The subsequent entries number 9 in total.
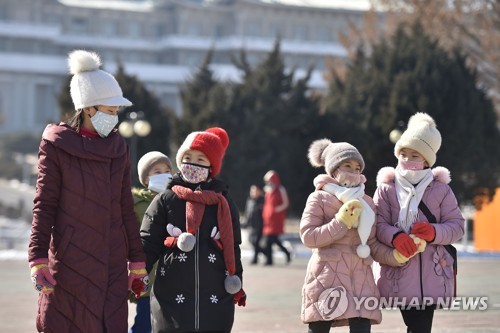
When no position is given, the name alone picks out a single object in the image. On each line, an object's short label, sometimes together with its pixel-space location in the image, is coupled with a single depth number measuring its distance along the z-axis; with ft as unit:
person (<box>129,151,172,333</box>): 29.17
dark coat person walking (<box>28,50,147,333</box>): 21.11
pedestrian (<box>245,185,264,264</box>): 71.82
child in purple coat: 24.79
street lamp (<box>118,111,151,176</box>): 104.22
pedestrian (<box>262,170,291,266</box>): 70.08
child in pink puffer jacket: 24.18
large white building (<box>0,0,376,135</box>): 393.50
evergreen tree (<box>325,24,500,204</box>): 107.96
